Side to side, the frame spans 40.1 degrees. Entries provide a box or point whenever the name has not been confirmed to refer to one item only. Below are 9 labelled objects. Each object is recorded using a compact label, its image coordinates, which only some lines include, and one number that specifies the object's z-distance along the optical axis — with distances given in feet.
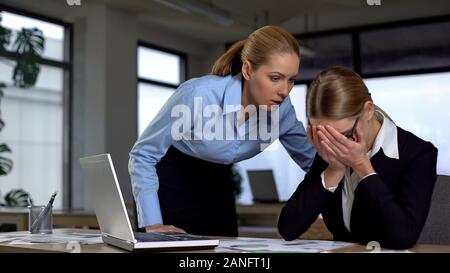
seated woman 4.78
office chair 5.61
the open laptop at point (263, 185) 18.34
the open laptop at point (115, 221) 4.68
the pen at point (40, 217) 6.79
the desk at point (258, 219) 14.05
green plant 20.03
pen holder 6.79
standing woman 6.12
